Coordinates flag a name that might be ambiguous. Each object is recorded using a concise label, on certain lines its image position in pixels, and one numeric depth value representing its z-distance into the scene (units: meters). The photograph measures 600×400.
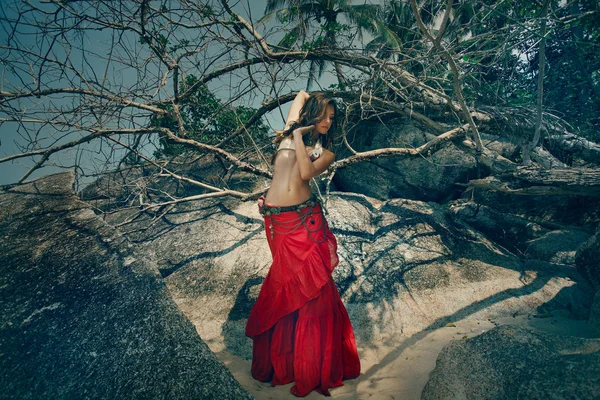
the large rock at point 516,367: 1.28
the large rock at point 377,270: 3.06
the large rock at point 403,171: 4.96
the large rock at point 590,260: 2.85
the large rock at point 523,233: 3.72
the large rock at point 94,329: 1.24
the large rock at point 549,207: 3.92
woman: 2.12
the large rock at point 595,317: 2.35
